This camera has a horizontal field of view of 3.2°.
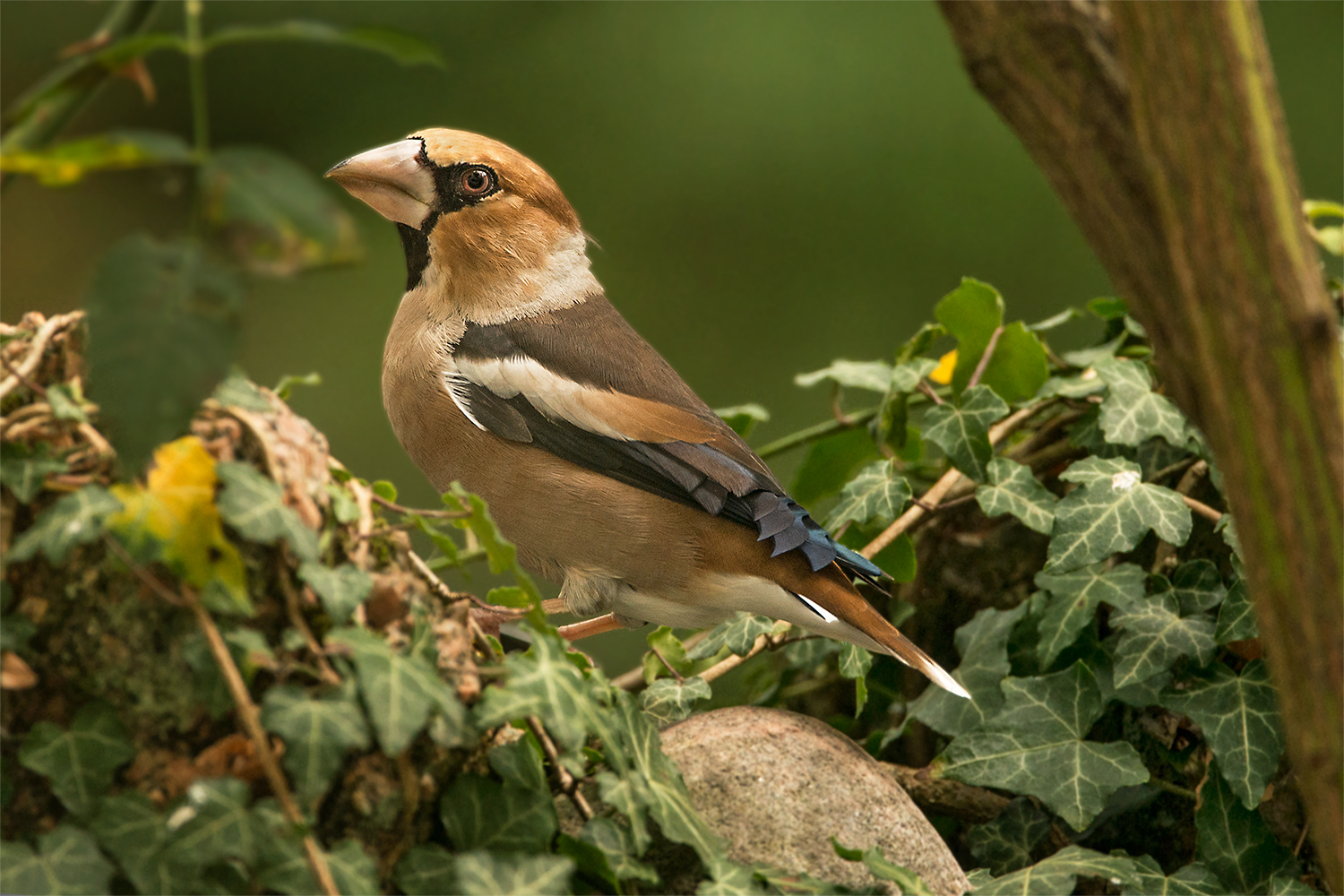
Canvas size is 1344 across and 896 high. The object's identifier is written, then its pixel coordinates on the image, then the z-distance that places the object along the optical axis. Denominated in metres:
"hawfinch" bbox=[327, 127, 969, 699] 4.68
